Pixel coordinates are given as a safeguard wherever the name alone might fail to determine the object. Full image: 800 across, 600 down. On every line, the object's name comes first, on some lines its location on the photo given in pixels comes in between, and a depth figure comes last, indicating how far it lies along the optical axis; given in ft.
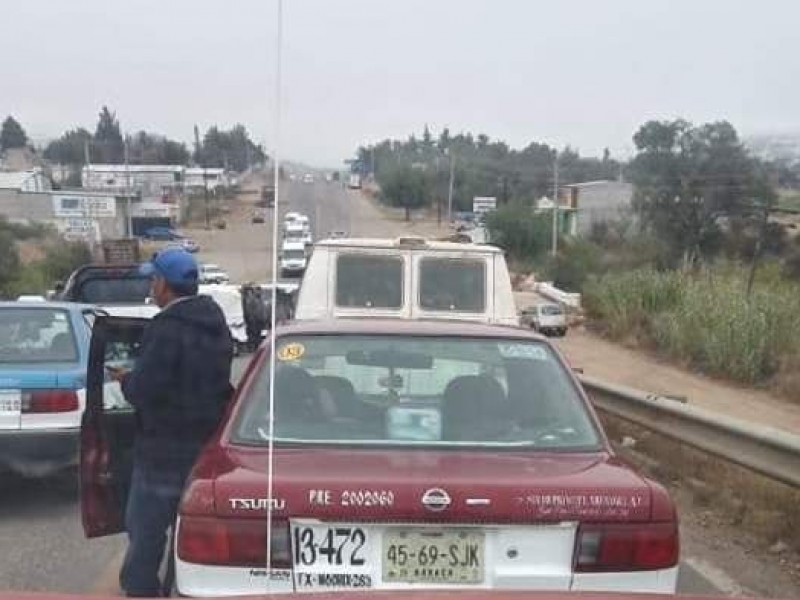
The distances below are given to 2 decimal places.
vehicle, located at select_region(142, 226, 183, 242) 271.94
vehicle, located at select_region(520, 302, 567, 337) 125.59
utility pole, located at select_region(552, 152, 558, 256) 248.73
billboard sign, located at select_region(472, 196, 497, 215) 280.72
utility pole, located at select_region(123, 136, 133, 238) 298.35
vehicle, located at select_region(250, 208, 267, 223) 238.31
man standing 15.40
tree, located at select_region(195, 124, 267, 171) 337.37
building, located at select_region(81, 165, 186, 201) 359.05
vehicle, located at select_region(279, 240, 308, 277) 183.62
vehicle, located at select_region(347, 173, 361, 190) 314.47
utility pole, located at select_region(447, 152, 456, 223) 301.22
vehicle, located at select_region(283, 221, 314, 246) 198.04
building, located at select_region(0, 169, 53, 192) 338.34
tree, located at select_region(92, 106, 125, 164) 433.48
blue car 25.31
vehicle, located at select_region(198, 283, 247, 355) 83.10
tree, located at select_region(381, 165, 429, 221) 312.29
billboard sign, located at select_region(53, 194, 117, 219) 273.95
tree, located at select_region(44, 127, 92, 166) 454.40
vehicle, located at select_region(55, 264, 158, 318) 56.18
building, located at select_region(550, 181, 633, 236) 305.32
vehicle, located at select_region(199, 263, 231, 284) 151.33
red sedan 11.83
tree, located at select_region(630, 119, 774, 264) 232.94
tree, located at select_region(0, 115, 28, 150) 508.74
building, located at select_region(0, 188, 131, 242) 278.26
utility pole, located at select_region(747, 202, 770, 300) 103.08
